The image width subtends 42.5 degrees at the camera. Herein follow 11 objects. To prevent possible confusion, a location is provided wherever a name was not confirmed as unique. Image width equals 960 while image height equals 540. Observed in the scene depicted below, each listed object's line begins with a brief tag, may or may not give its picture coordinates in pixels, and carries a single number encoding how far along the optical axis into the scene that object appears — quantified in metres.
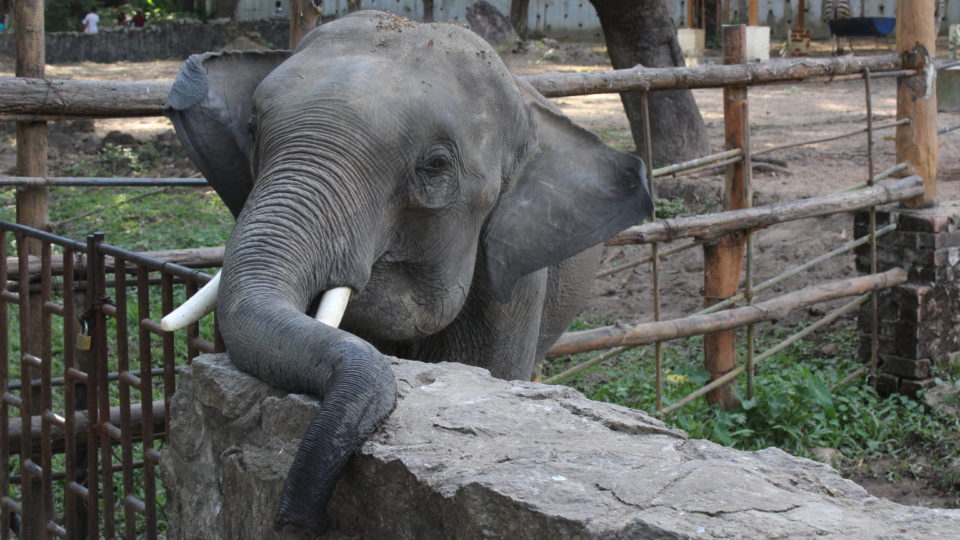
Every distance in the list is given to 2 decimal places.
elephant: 2.40
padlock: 3.22
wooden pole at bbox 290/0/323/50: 5.90
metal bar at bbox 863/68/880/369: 6.61
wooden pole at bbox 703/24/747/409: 6.06
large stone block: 1.89
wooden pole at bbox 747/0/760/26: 17.35
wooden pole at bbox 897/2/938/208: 6.87
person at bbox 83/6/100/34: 25.30
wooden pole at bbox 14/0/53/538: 4.95
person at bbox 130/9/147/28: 26.64
